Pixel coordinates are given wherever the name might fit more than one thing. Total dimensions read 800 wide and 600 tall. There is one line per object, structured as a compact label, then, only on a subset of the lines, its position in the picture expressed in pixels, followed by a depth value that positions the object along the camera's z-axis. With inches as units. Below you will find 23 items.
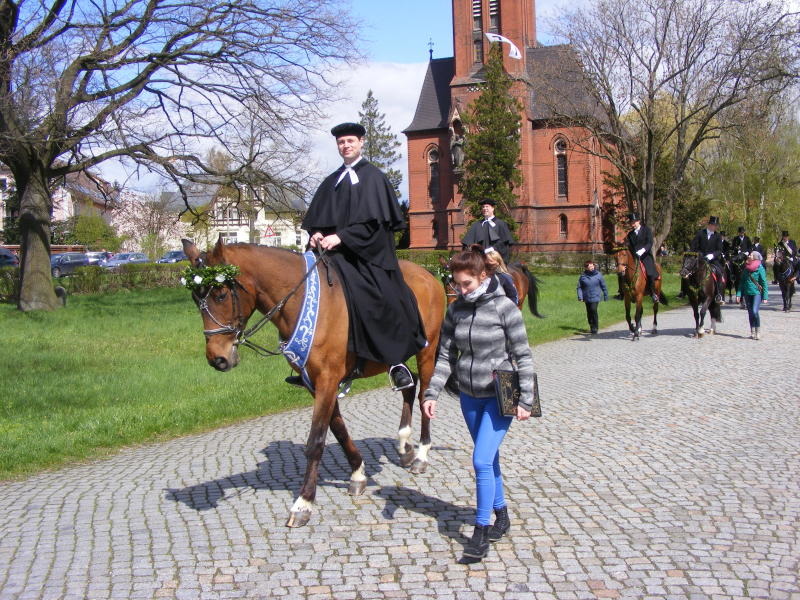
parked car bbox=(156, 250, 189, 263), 2529.5
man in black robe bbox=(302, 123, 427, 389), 240.8
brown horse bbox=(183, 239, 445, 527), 223.3
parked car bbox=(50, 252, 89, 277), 1934.1
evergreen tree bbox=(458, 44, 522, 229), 2282.2
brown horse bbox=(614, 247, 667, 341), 691.4
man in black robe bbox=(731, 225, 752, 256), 890.1
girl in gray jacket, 199.8
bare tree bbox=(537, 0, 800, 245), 1181.7
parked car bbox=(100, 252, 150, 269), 2285.9
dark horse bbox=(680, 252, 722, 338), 695.1
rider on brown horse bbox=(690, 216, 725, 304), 734.5
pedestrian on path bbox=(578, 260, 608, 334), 767.1
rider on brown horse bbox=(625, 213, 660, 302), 684.1
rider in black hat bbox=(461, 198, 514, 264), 533.6
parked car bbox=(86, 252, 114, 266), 2089.1
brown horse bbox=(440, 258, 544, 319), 554.6
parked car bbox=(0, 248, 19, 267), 1744.6
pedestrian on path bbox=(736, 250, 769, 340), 655.1
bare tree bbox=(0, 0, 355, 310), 873.5
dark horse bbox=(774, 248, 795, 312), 963.3
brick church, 2476.6
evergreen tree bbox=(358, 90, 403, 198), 3607.3
